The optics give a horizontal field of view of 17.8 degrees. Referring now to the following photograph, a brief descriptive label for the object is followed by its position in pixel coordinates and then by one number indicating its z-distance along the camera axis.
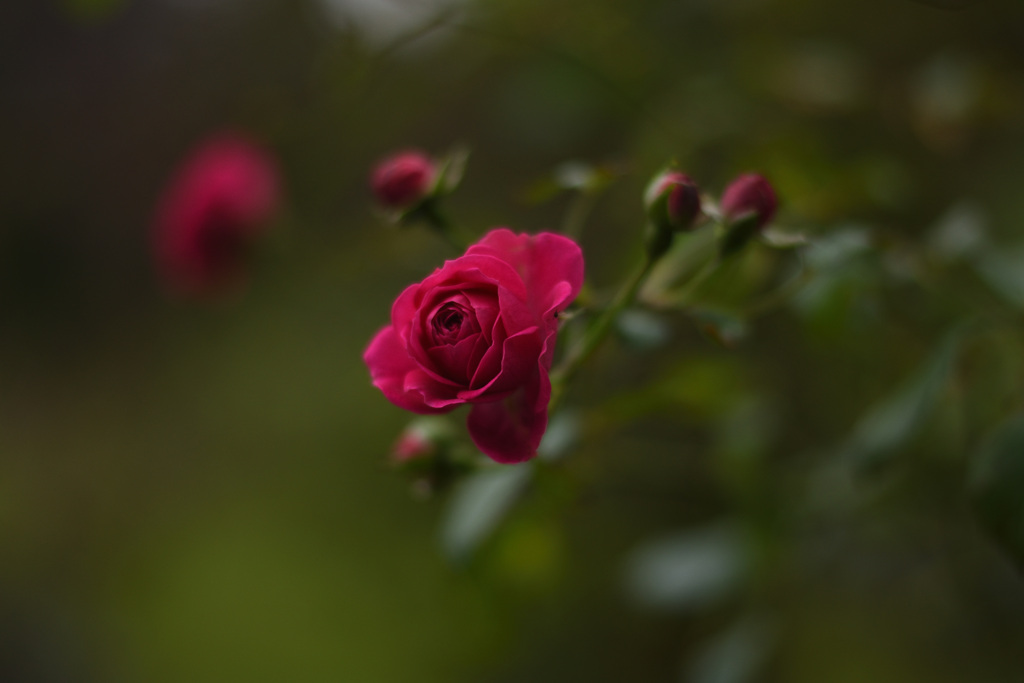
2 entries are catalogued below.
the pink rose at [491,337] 0.71
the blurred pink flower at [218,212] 1.00
